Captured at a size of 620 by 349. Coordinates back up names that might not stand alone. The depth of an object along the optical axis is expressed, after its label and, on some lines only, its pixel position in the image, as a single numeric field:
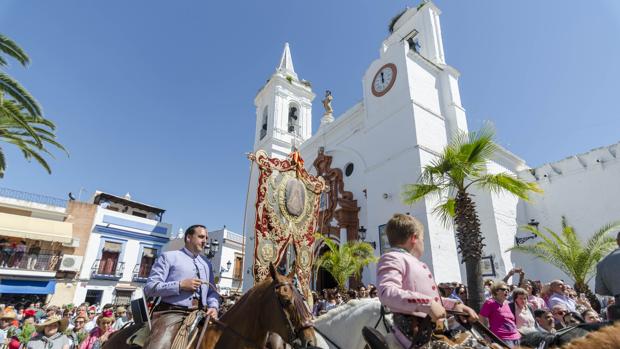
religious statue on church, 22.22
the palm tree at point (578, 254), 9.59
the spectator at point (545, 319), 4.68
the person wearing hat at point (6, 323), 6.46
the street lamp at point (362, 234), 14.97
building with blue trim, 23.28
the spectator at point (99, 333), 5.76
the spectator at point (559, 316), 5.12
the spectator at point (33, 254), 21.33
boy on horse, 1.65
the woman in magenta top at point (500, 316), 4.25
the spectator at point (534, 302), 6.02
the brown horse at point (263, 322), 2.86
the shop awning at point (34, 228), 20.55
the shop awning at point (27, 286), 20.12
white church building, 12.82
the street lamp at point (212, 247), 12.19
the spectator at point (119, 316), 8.36
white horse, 3.26
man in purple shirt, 2.90
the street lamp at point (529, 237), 13.25
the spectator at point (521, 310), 4.77
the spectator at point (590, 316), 5.03
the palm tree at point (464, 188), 8.08
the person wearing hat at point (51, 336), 5.08
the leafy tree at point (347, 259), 12.72
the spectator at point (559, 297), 5.69
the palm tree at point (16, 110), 9.27
